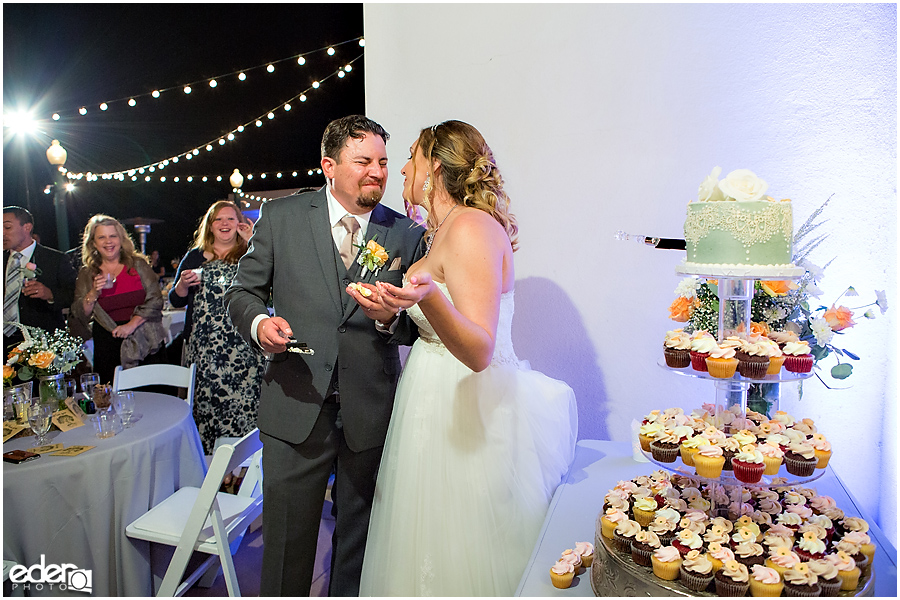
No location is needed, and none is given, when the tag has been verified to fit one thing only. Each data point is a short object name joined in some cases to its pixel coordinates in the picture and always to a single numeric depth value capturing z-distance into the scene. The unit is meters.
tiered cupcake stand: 1.31
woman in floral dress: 3.72
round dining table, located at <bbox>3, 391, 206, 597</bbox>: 2.31
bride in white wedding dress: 1.75
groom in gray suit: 2.16
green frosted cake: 1.38
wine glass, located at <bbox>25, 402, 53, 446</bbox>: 2.52
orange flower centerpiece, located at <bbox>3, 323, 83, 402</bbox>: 2.69
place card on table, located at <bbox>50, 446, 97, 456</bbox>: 2.44
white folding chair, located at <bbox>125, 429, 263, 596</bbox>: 2.23
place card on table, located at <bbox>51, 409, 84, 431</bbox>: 2.76
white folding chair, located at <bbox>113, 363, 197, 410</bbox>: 3.34
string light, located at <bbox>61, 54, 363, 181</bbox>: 3.81
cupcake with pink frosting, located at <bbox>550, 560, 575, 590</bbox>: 1.45
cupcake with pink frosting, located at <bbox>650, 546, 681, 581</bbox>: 1.31
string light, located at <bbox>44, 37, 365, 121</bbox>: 3.78
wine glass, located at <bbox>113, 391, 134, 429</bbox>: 2.78
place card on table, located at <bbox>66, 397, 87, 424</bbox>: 2.87
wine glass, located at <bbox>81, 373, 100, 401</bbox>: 2.76
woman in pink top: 3.78
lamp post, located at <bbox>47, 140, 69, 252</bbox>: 3.66
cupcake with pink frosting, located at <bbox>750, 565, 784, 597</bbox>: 1.22
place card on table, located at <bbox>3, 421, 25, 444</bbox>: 2.59
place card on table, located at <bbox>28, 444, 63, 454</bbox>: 2.46
